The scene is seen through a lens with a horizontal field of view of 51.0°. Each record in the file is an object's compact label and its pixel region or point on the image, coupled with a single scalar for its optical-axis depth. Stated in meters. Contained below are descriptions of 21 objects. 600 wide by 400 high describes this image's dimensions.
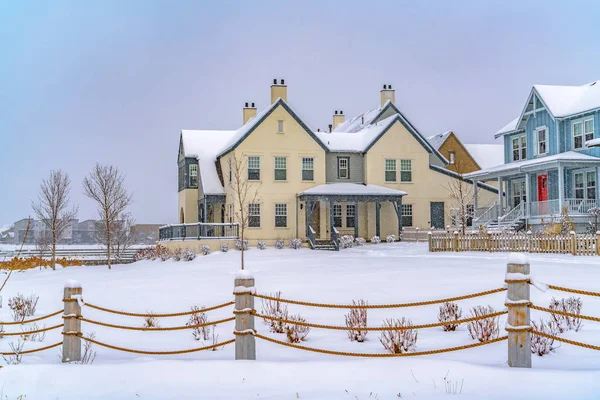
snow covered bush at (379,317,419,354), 9.15
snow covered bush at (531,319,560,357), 8.66
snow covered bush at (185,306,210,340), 11.15
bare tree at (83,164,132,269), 36.06
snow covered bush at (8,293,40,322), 14.10
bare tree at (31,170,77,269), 36.84
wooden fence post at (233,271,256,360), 7.80
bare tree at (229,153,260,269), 36.25
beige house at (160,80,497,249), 37.06
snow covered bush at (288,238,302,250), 35.22
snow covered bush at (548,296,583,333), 10.35
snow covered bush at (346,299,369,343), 10.49
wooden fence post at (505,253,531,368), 6.81
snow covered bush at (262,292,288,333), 11.61
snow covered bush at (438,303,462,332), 11.70
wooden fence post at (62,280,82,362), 8.89
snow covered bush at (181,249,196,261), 31.95
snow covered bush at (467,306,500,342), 9.73
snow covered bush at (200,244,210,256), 33.41
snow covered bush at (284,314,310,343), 10.47
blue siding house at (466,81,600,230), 32.19
